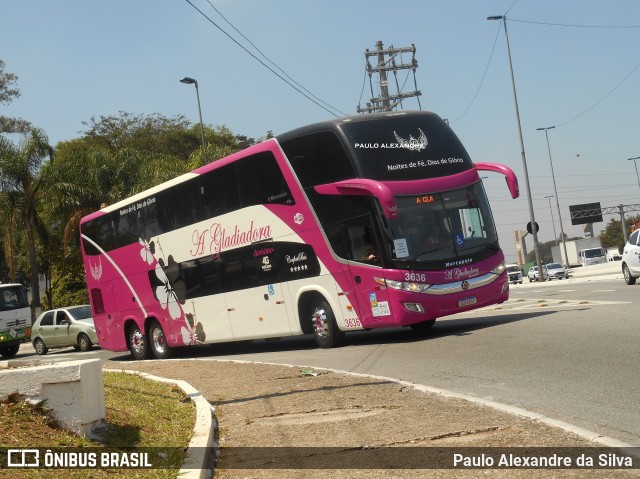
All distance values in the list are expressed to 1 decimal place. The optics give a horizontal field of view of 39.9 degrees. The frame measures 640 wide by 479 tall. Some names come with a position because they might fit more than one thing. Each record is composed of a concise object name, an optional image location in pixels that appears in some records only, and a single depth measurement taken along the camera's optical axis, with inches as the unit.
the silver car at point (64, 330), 1169.4
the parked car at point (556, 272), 2655.0
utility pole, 2137.1
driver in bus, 617.3
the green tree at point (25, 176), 1721.2
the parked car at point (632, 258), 1005.4
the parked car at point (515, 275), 3007.9
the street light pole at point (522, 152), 1822.1
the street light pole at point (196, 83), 1599.4
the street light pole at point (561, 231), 3010.8
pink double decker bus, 613.3
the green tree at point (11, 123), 1872.5
